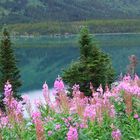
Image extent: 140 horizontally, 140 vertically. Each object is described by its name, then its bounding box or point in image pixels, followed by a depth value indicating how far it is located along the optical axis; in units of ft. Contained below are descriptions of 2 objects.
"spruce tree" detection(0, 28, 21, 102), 123.24
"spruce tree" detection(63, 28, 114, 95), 104.43
